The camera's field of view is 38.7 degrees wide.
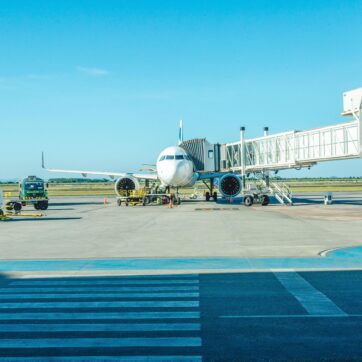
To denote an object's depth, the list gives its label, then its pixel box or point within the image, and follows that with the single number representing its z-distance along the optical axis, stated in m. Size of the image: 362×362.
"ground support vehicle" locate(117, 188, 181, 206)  48.15
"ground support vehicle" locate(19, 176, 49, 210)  43.03
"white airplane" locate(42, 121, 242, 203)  42.59
